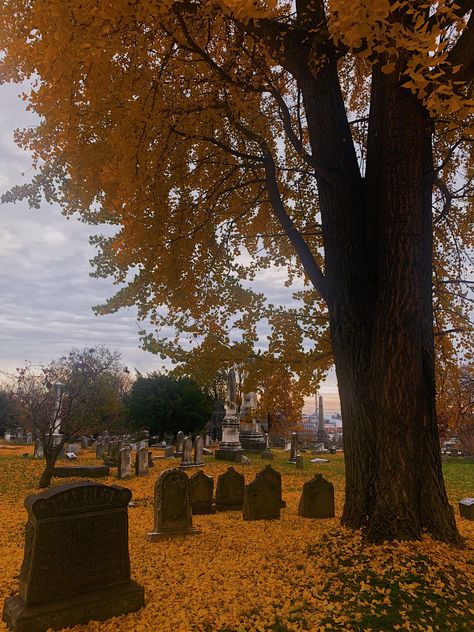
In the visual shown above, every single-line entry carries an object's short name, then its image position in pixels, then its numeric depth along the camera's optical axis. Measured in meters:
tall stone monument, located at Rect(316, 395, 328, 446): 47.52
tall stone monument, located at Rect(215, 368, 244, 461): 21.59
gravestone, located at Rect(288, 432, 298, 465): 22.96
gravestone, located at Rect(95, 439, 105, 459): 23.00
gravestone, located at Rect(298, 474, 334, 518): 8.37
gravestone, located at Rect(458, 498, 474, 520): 8.69
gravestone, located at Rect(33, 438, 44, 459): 21.75
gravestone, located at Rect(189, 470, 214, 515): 8.96
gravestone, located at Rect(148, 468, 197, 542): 6.99
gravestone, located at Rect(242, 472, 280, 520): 8.24
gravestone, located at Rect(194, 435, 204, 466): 18.73
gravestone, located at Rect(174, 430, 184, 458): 22.61
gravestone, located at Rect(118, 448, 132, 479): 14.82
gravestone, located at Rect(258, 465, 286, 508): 8.58
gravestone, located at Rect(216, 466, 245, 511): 9.49
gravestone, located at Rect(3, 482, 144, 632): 3.86
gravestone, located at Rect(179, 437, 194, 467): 17.89
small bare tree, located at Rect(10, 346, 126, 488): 14.12
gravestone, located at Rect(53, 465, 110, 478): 14.66
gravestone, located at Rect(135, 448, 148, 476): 15.69
